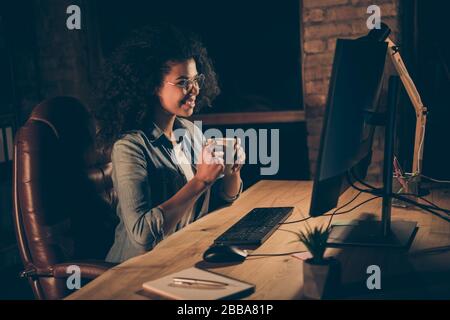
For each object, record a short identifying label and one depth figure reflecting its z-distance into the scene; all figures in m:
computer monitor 1.19
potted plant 1.08
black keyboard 1.49
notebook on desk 1.10
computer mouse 1.33
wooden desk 1.14
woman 1.70
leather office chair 1.72
